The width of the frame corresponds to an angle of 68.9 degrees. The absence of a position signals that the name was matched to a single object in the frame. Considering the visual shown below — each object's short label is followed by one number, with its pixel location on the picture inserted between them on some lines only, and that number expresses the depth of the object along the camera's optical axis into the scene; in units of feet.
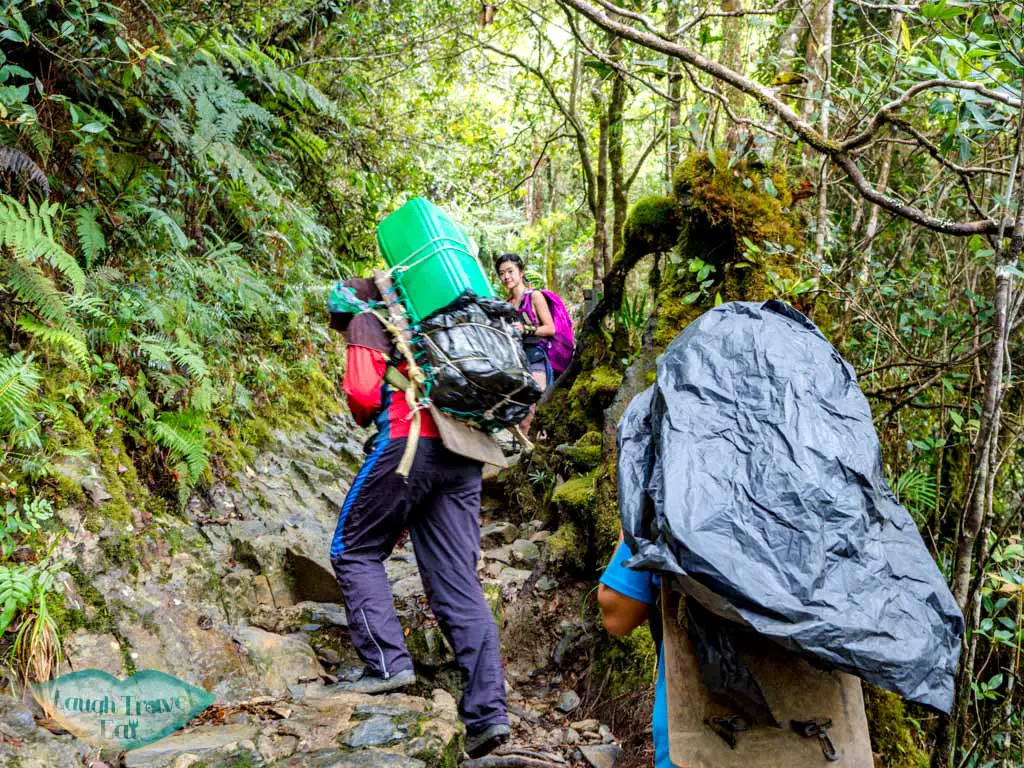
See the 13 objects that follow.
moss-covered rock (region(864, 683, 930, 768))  10.81
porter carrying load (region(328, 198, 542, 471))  12.35
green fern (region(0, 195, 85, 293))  11.70
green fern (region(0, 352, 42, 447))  10.93
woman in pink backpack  24.66
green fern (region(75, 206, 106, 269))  14.02
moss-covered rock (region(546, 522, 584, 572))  17.80
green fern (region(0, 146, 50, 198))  12.59
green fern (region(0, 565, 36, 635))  9.31
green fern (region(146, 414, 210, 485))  14.44
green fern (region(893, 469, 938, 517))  13.80
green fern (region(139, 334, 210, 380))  14.03
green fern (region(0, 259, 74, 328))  12.12
